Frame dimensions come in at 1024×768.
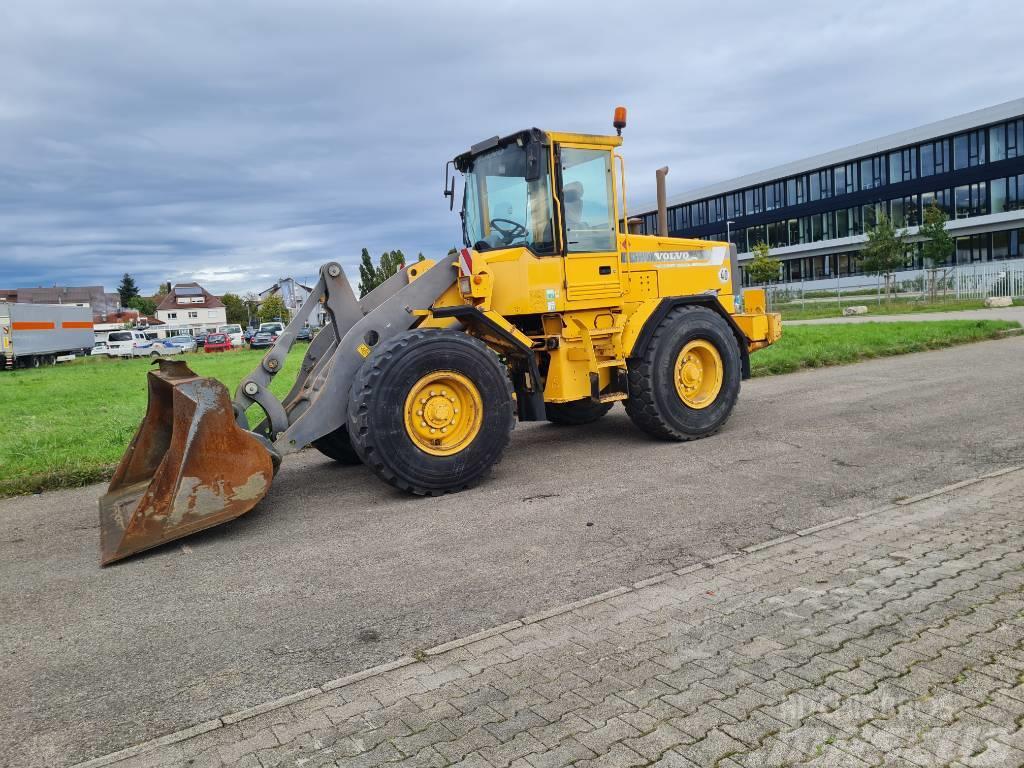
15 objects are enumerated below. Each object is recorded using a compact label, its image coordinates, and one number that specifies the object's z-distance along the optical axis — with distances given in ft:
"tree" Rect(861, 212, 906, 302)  136.26
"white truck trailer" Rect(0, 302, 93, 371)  119.24
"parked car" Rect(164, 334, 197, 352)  171.83
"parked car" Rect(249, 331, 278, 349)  162.81
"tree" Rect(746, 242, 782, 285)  173.37
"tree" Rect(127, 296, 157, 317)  417.08
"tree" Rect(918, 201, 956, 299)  138.31
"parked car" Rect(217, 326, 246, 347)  178.09
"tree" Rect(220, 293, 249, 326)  376.07
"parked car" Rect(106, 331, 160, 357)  157.99
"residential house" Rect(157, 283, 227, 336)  374.22
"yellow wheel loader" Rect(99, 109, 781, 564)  18.30
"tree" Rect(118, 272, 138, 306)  469.98
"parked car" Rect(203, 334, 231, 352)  169.58
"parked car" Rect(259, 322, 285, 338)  173.39
